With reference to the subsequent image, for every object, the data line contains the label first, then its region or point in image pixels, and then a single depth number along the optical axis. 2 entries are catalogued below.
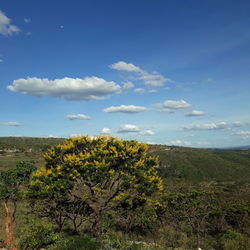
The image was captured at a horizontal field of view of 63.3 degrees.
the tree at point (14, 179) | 8.20
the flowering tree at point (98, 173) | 9.12
